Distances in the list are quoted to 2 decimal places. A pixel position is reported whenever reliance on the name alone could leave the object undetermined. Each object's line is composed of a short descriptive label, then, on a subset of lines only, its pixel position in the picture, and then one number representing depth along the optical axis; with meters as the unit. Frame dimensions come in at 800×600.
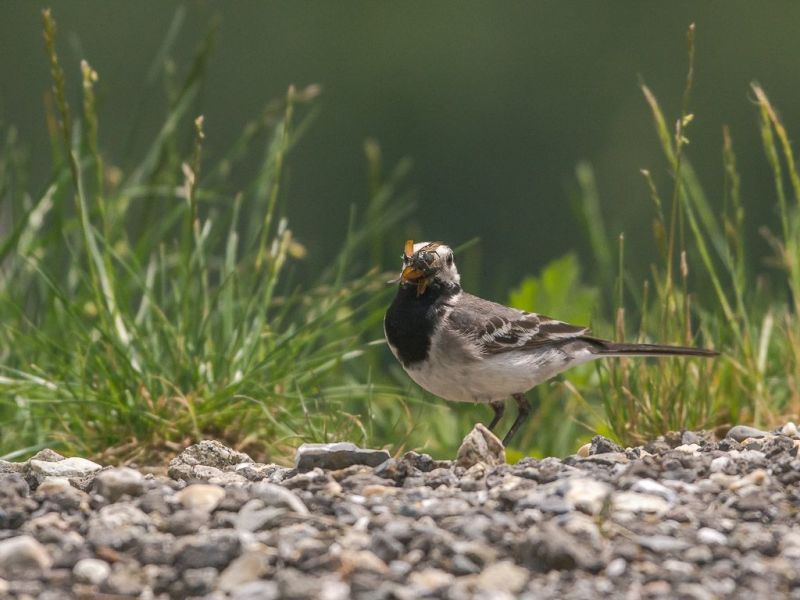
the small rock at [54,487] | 7.46
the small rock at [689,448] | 8.46
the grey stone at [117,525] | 6.66
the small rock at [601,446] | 8.70
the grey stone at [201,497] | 7.14
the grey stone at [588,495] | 6.85
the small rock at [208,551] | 6.37
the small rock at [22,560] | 6.39
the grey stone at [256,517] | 6.83
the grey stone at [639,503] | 6.94
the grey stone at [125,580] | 6.18
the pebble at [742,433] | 9.05
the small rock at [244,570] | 6.19
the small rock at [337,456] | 7.99
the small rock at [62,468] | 8.32
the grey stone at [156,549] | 6.46
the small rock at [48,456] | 8.68
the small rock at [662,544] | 6.41
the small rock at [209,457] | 8.74
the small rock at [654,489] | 7.13
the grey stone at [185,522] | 6.80
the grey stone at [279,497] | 7.00
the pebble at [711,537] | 6.53
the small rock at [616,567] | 6.19
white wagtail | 10.02
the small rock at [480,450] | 8.12
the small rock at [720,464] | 7.71
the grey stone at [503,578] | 6.04
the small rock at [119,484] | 7.37
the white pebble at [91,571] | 6.30
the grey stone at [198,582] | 6.19
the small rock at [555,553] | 6.17
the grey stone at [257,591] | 5.97
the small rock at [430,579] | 6.05
